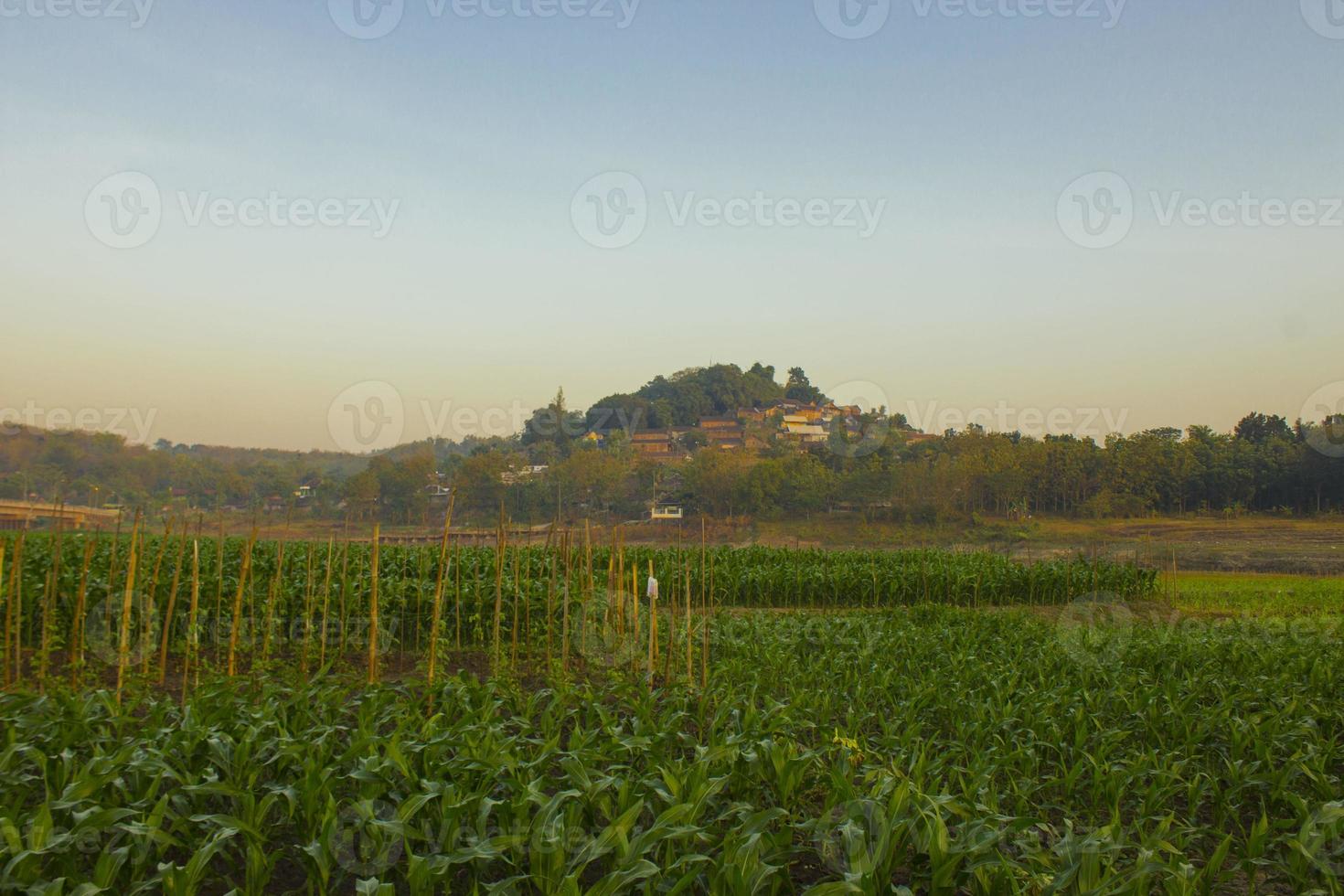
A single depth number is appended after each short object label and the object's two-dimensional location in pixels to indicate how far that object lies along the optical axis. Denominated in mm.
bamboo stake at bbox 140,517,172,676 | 5859
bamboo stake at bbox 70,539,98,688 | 5965
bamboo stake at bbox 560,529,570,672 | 6746
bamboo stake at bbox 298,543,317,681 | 6438
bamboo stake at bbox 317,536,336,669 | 6836
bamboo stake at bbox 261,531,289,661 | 6555
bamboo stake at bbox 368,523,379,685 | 5852
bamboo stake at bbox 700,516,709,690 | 6506
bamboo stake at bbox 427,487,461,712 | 5715
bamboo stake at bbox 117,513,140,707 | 5500
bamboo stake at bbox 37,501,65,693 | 5977
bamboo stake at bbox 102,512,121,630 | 7506
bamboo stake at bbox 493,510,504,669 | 6577
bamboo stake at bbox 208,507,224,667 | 6902
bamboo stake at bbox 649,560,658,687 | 6699
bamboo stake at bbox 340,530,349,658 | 7344
